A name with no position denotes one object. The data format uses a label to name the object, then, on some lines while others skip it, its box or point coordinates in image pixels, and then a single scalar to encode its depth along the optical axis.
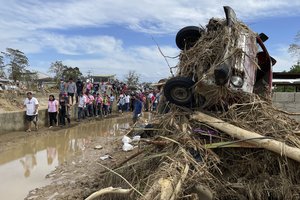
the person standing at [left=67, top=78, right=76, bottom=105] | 11.65
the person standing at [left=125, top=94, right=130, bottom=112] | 16.34
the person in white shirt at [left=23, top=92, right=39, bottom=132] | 8.83
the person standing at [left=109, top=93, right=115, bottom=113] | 15.18
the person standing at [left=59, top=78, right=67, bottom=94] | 11.46
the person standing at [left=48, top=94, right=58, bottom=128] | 9.71
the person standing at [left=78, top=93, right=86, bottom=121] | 11.76
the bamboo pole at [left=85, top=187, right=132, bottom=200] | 2.46
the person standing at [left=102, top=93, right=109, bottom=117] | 14.03
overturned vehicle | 3.30
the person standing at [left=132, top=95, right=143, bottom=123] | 8.47
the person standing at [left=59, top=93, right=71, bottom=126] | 10.11
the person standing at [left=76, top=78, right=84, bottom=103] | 12.53
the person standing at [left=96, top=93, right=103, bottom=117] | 13.56
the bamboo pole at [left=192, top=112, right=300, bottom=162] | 2.87
